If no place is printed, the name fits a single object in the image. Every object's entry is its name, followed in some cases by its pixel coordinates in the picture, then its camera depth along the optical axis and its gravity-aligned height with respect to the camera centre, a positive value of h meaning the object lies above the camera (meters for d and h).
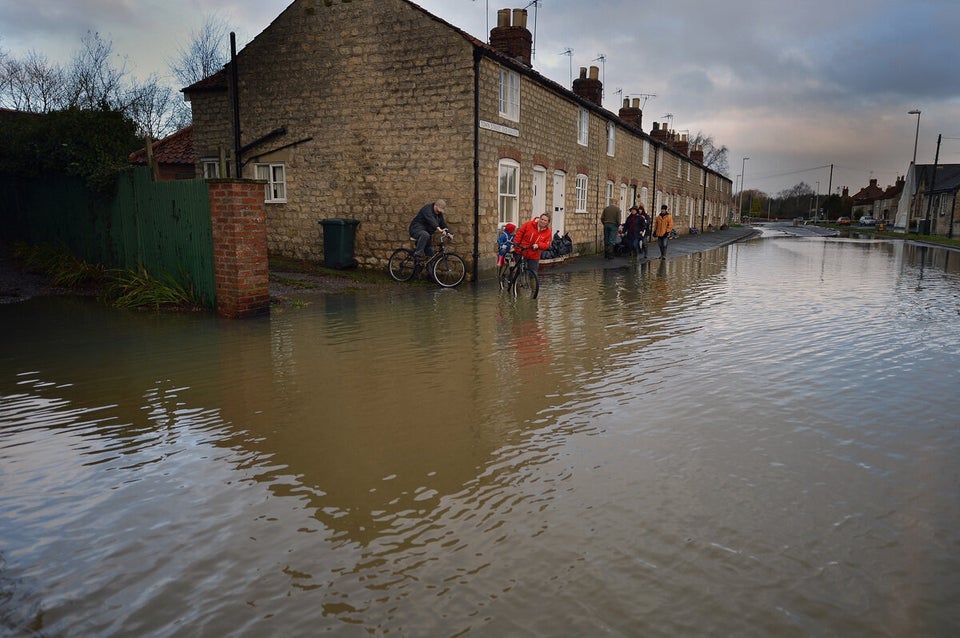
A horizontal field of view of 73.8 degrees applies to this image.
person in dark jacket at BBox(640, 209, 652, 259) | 21.52 -0.30
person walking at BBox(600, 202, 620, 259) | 22.12 -0.24
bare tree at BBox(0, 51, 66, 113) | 35.56 +7.27
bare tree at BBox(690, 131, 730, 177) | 109.75 +11.04
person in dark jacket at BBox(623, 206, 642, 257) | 21.42 -0.36
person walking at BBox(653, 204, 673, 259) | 21.27 -0.28
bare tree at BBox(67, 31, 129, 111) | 34.66 +7.16
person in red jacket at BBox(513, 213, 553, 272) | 12.35 -0.41
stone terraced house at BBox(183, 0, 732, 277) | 15.17 +2.39
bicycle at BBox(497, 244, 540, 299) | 12.49 -1.23
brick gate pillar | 9.52 -0.41
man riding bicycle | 14.52 -0.16
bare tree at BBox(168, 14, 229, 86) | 42.72 +10.09
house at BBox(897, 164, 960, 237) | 48.09 +1.95
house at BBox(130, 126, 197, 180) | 25.20 +2.34
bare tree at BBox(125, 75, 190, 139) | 39.38 +6.75
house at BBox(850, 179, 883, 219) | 104.81 +3.47
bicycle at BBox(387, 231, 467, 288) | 14.71 -1.14
